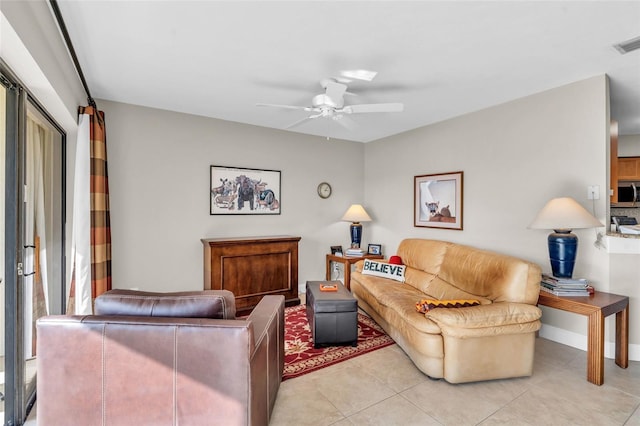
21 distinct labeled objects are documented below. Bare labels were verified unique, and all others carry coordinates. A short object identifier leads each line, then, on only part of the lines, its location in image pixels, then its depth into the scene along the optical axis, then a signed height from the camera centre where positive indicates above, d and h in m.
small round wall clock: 5.13 +0.34
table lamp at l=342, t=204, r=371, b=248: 4.91 -0.13
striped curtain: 2.86 -0.06
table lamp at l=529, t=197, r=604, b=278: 2.61 -0.14
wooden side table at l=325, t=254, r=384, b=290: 4.71 -0.75
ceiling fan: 2.70 +0.98
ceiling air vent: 2.27 +1.20
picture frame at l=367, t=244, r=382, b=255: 5.01 -0.61
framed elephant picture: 4.20 +0.28
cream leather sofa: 2.34 -0.89
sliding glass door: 1.81 -0.13
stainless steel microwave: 4.79 +0.25
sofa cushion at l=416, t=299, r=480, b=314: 2.59 -0.78
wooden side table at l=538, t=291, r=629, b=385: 2.38 -0.85
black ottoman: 2.90 -1.02
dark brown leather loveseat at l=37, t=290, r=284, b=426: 1.44 -0.74
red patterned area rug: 2.65 -1.29
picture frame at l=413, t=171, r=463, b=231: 4.08 +0.13
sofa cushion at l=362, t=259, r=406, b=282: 3.98 -0.76
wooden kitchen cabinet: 4.92 +0.63
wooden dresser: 3.84 -0.72
